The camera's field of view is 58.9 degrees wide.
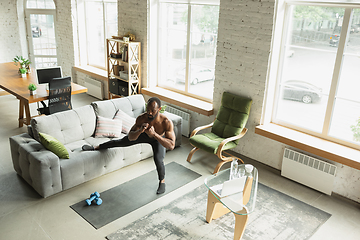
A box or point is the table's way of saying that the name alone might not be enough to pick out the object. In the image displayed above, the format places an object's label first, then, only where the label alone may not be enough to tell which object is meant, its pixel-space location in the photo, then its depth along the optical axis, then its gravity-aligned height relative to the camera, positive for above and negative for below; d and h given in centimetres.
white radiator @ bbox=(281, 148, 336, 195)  441 -195
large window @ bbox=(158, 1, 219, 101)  578 -41
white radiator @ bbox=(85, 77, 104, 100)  820 -165
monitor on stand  612 -101
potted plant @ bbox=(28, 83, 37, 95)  579 -120
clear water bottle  371 -162
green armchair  485 -160
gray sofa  408 -177
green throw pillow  421 -160
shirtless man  396 -137
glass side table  324 -170
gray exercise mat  386 -222
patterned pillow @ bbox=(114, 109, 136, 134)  530 -157
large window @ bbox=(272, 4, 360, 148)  422 -57
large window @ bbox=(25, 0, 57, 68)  890 -34
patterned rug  359 -225
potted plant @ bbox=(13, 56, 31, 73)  708 -97
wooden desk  576 -128
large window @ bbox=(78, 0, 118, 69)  770 -14
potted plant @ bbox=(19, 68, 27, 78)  684 -109
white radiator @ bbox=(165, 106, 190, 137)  612 -178
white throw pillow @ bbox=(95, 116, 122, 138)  509 -163
